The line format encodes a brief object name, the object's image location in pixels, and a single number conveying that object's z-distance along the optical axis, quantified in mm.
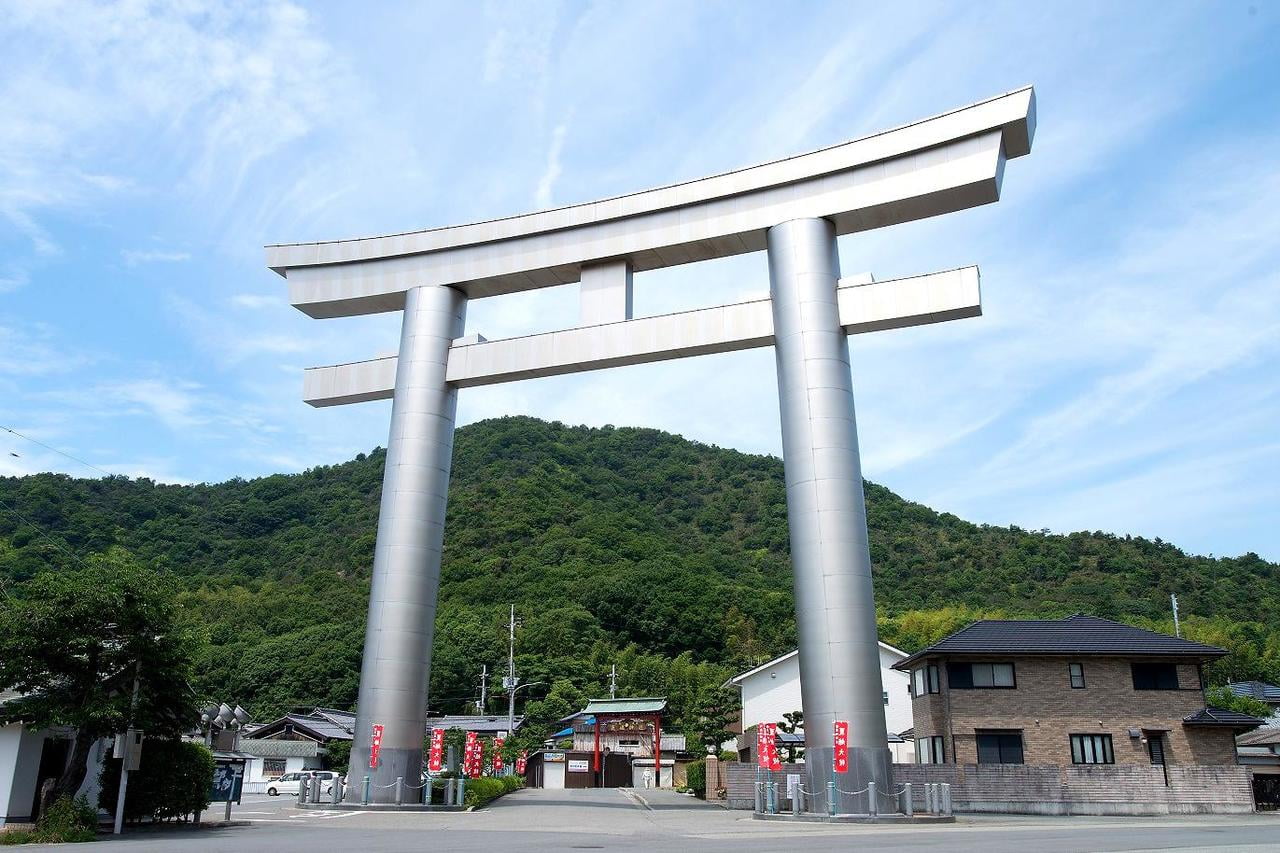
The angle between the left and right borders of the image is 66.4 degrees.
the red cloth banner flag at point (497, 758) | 40106
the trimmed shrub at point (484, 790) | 23645
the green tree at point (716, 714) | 40969
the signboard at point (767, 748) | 20541
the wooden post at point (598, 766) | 45656
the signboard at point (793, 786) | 16609
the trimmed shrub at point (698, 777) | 30141
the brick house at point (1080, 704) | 25125
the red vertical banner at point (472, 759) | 32250
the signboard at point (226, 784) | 18672
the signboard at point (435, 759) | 26075
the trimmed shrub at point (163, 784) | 16797
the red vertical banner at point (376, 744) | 18953
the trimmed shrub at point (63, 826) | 13570
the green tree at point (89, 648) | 14555
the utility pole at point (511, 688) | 50000
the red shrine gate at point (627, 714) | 40438
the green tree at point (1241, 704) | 38134
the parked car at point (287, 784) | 38250
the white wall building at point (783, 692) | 42594
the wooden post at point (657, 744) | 42312
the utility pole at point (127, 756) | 15203
